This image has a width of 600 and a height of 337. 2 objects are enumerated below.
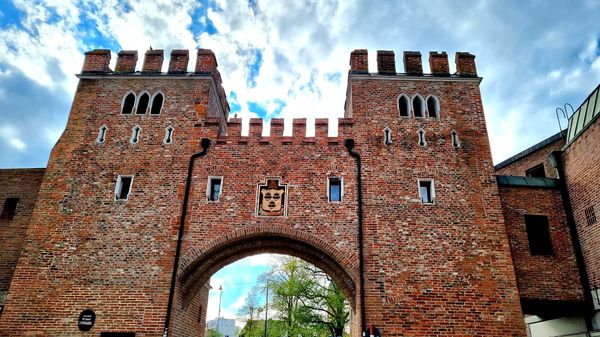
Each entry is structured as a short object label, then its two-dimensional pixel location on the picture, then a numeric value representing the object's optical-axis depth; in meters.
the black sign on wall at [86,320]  11.29
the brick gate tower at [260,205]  11.43
